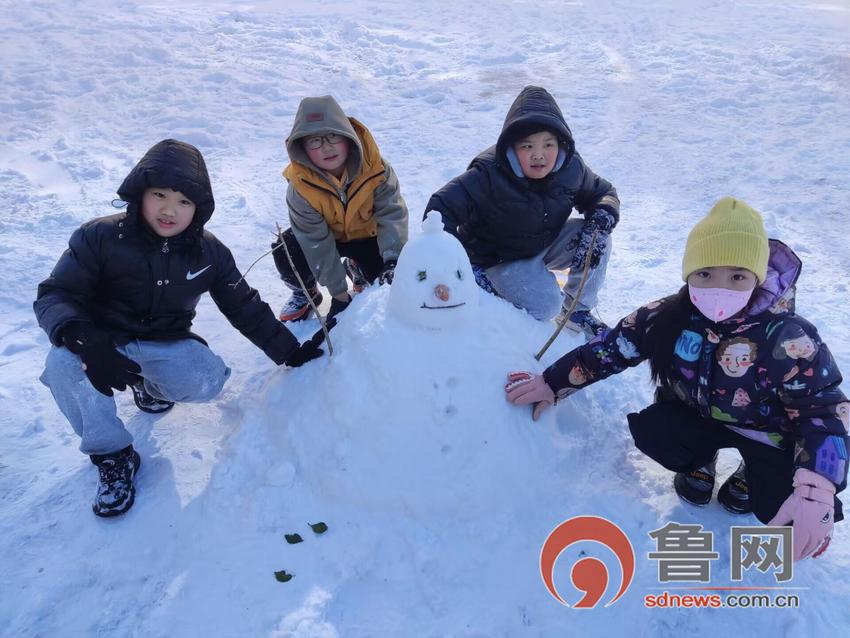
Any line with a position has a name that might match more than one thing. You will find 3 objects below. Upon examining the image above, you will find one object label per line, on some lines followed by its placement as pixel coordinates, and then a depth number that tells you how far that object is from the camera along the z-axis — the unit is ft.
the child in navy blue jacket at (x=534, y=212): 8.28
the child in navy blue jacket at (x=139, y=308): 6.43
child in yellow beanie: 5.24
